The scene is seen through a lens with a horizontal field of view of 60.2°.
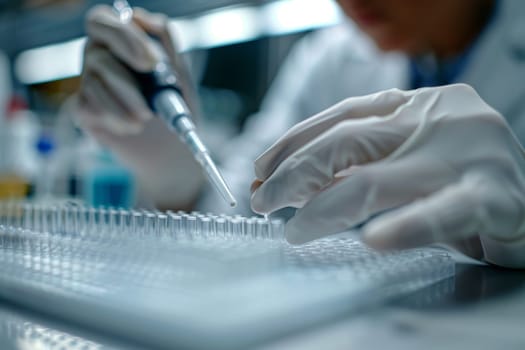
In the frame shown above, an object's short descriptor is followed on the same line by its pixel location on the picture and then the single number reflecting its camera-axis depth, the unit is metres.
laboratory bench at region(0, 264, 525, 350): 0.32
